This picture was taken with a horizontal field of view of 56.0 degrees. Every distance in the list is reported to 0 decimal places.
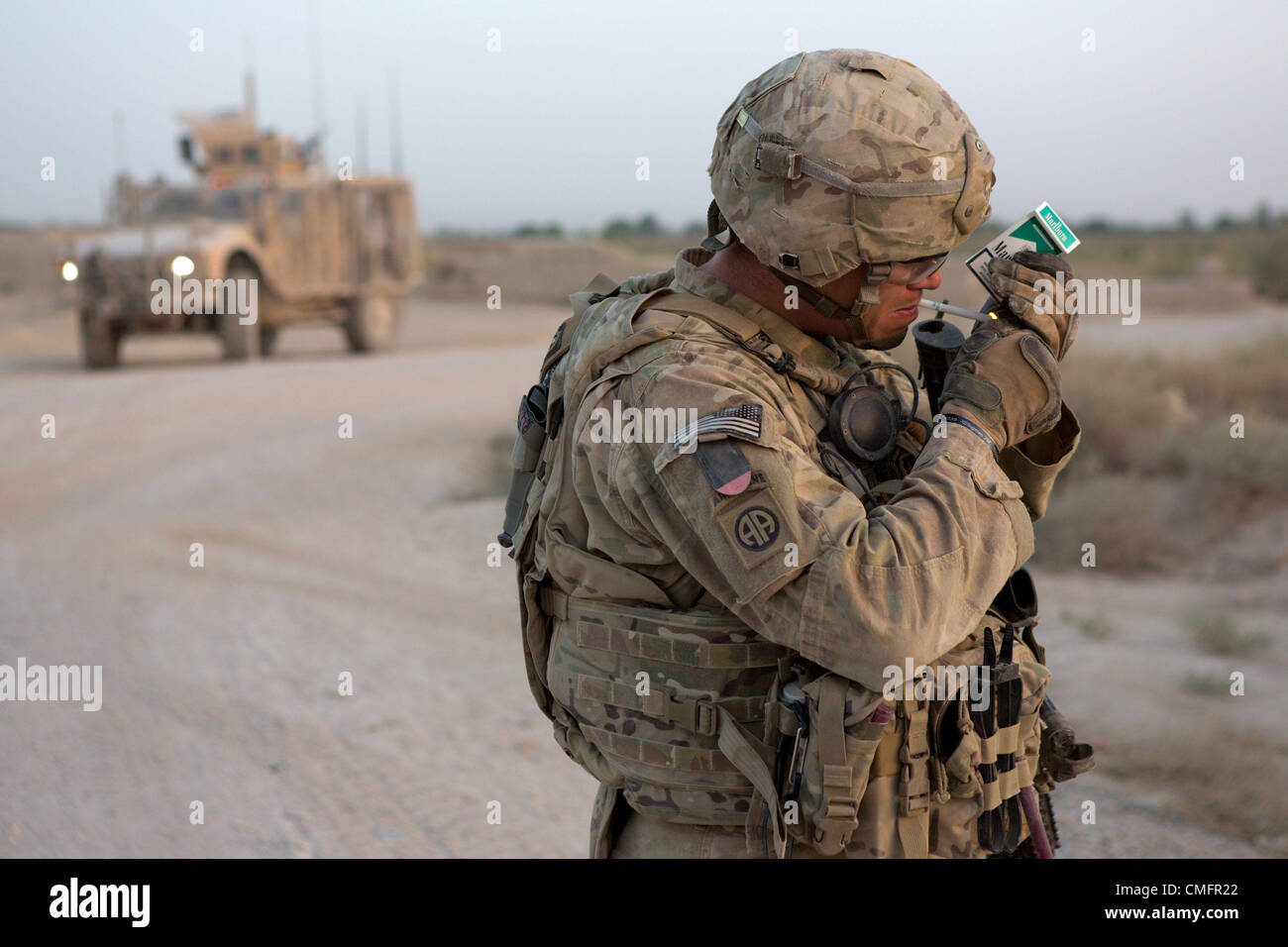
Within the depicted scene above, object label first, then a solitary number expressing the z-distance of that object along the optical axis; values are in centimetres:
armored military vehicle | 1451
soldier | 170
